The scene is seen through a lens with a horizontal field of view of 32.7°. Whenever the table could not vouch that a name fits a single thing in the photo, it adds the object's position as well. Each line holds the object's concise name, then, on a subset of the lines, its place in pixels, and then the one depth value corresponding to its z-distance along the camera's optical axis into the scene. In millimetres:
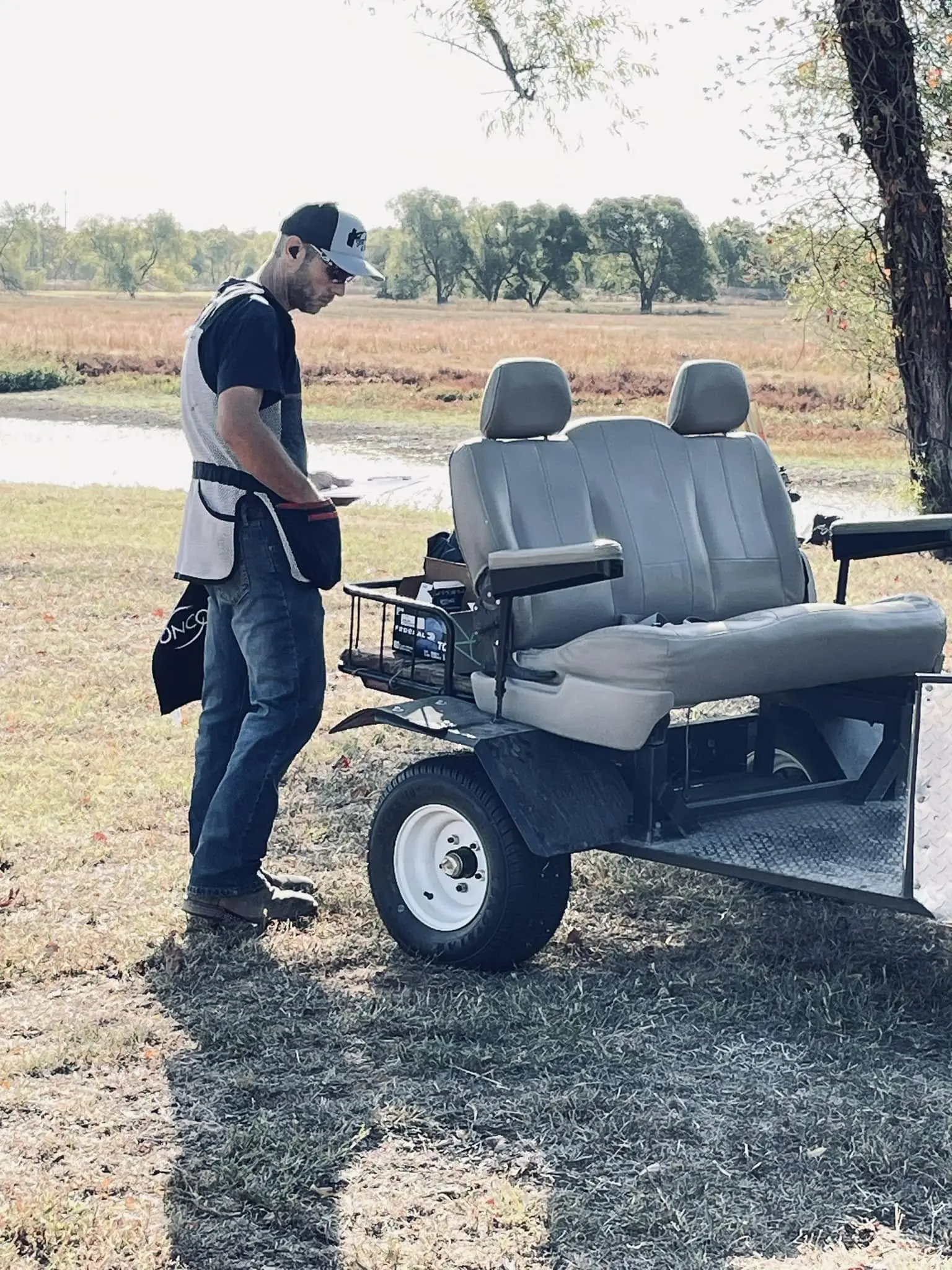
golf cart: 4375
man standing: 4688
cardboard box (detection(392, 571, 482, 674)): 5078
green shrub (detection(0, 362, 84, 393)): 36000
